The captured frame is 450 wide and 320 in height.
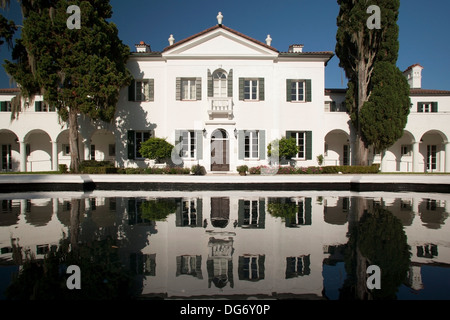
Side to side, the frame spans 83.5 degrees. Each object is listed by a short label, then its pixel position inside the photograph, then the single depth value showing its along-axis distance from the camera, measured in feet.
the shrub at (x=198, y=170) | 55.06
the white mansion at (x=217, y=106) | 59.62
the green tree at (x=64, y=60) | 48.73
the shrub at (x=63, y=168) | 56.49
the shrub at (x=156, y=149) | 54.95
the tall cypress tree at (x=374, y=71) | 56.18
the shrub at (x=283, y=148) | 55.26
